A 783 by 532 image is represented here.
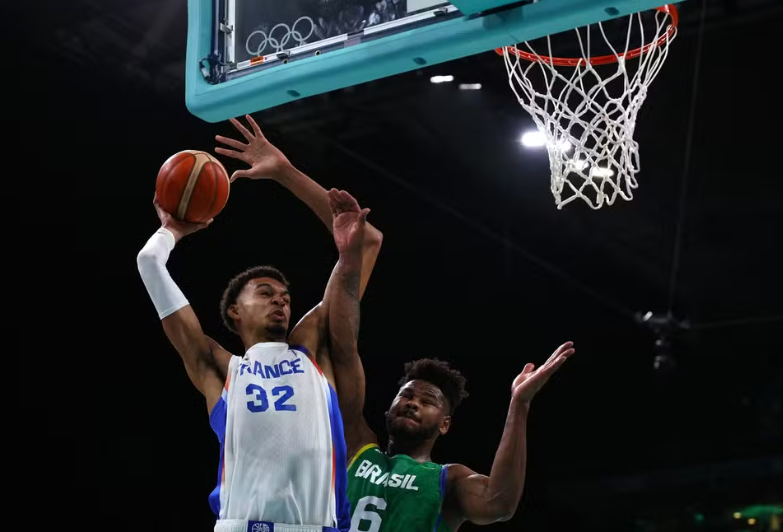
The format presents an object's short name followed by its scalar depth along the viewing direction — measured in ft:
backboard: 19.65
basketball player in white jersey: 19.69
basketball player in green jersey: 23.30
